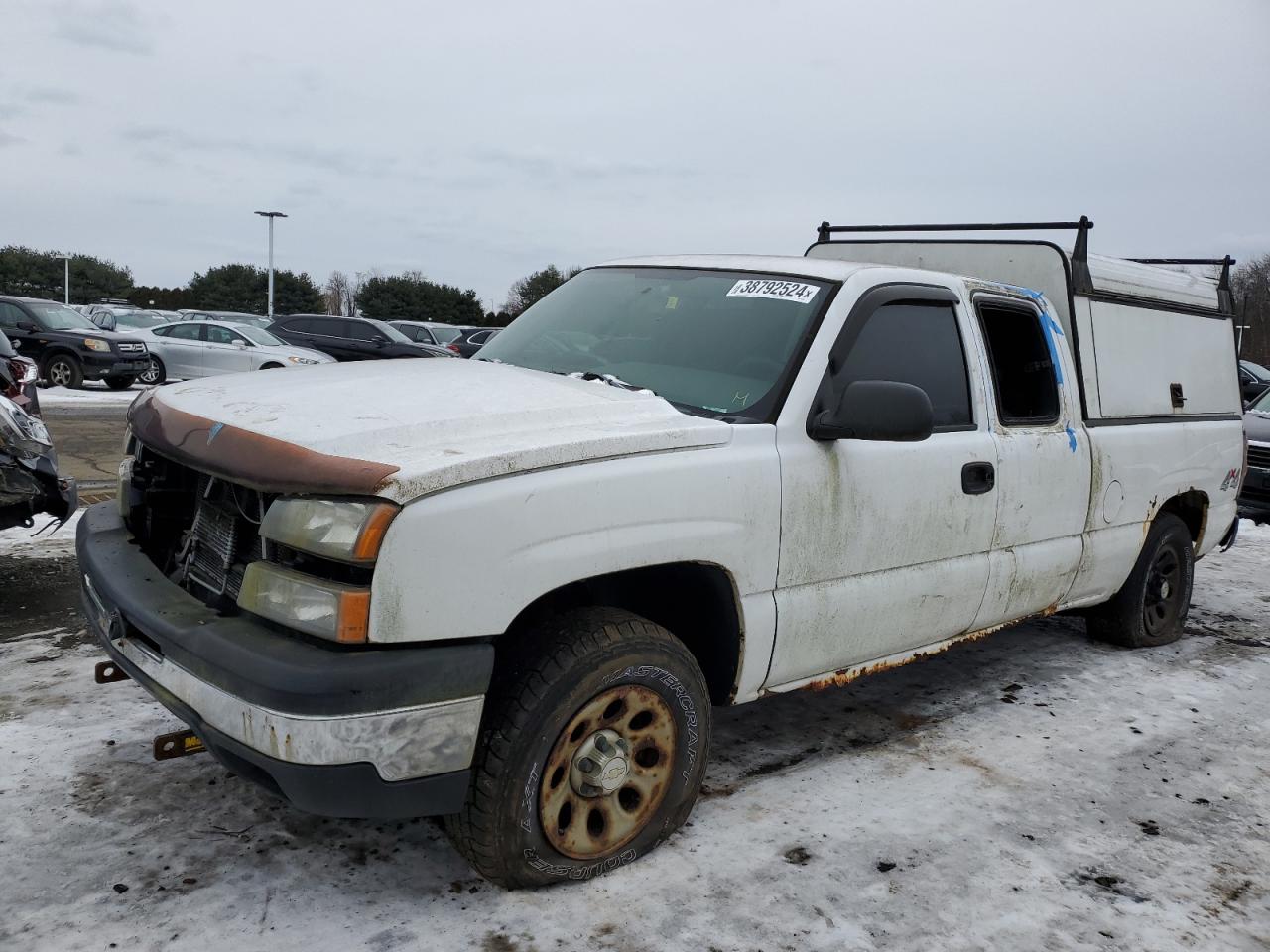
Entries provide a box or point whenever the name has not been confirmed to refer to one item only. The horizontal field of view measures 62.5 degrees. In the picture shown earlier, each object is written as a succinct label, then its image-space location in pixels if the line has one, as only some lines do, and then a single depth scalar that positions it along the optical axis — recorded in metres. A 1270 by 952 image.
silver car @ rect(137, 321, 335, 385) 19.67
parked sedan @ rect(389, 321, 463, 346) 27.85
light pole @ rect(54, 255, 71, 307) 71.19
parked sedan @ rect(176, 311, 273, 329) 28.83
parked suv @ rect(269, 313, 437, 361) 21.89
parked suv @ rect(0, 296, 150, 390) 18.50
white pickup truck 2.40
